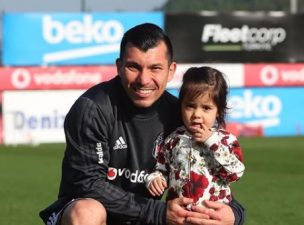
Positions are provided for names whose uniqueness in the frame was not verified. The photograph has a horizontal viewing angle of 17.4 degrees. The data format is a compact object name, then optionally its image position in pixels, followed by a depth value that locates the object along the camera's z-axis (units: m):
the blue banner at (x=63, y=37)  30.67
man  5.75
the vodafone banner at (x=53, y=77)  29.77
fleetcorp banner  32.84
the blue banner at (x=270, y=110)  32.12
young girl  5.71
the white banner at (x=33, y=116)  28.88
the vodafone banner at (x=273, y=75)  32.72
